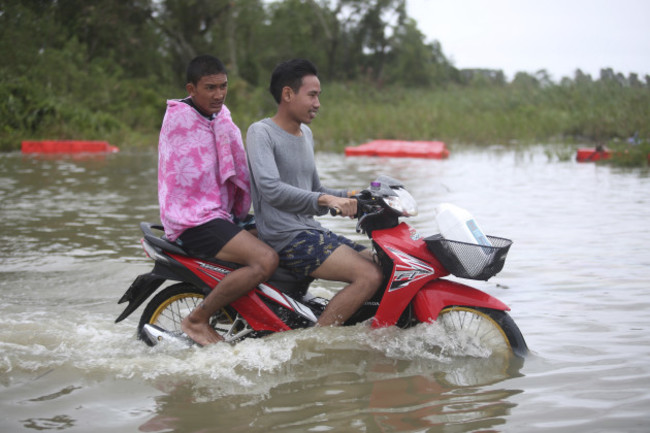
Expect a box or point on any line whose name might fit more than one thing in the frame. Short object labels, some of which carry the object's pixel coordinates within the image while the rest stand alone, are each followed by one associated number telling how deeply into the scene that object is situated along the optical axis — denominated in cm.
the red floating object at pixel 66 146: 1955
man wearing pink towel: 448
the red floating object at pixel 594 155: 1602
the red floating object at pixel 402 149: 1839
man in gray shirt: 437
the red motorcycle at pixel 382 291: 426
